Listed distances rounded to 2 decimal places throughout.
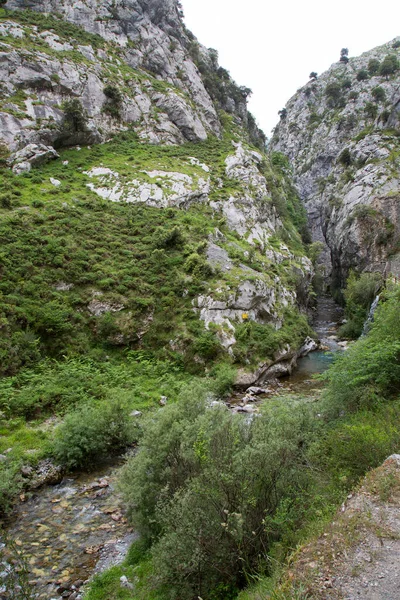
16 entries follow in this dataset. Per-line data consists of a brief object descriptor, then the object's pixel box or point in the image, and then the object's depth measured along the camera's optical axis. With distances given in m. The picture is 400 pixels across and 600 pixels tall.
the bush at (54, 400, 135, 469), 11.88
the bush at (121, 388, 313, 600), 5.77
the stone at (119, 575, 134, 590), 7.02
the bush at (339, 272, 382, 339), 34.00
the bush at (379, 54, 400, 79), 78.57
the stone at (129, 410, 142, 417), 14.98
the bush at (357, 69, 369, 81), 83.44
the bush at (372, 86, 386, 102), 73.31
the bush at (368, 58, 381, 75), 84.56
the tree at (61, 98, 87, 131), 39.97
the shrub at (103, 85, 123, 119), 44.88
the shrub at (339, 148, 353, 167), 61.78
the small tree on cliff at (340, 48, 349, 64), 105.32
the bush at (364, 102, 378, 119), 69.56
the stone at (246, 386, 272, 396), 19.48
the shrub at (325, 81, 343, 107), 88.38
